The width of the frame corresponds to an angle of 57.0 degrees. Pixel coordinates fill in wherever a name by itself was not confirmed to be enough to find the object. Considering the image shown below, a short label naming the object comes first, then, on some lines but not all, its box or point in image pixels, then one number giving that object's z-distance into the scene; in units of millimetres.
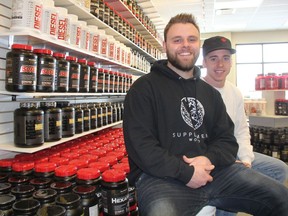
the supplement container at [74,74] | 2178
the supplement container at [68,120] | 2100
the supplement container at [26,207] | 1141
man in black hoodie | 1421
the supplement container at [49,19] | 1852
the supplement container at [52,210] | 1139
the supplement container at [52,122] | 1889
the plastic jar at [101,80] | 2834
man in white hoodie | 2334
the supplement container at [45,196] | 1312
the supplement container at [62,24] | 2027
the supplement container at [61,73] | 2002
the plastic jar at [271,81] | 5273
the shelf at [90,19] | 2341
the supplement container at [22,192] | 1370
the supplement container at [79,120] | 2334
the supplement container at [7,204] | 1226
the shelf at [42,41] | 1748
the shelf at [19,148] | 1705
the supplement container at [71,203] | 1250
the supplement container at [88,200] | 1403
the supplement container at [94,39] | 2579
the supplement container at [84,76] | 2367
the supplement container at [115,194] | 1441
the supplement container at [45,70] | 1805
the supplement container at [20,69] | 1677
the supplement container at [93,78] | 2568
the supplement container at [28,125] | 1704
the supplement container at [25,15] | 1721
